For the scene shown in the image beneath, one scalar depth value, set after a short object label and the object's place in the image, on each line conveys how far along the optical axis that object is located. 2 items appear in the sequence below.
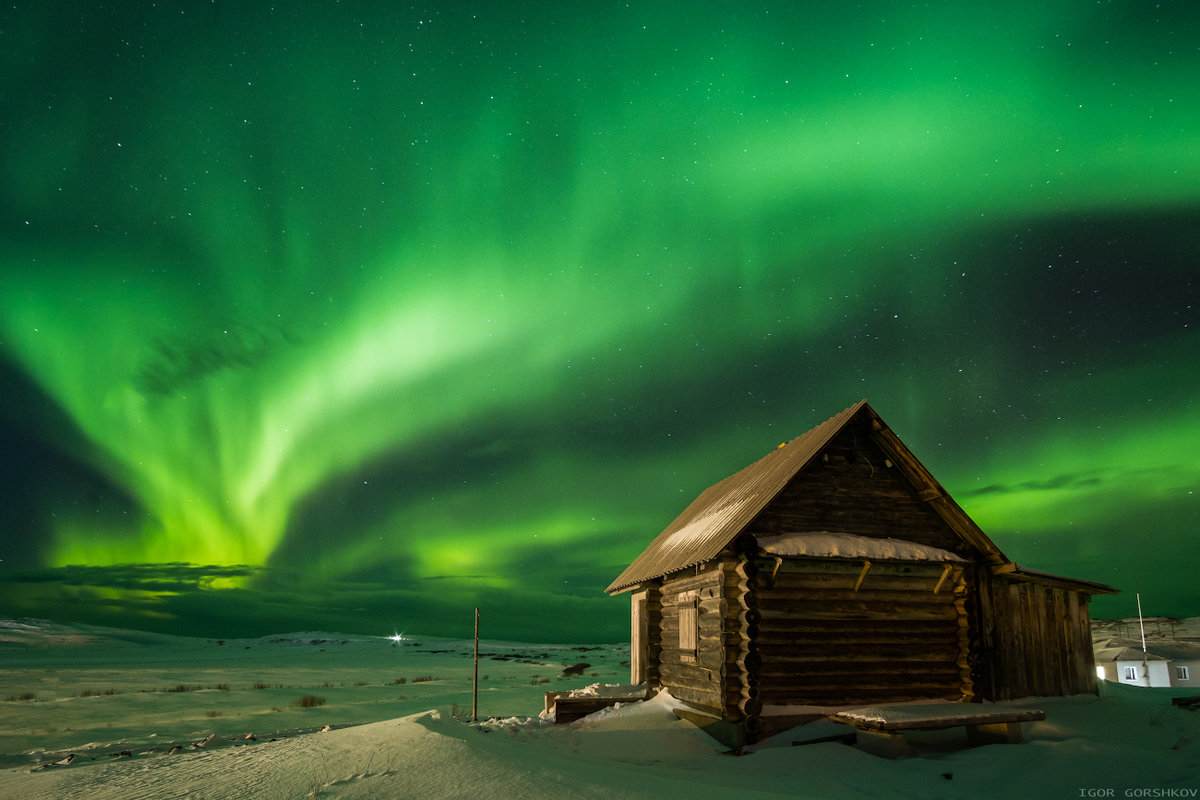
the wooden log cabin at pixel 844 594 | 14.18
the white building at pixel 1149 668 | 50.09
